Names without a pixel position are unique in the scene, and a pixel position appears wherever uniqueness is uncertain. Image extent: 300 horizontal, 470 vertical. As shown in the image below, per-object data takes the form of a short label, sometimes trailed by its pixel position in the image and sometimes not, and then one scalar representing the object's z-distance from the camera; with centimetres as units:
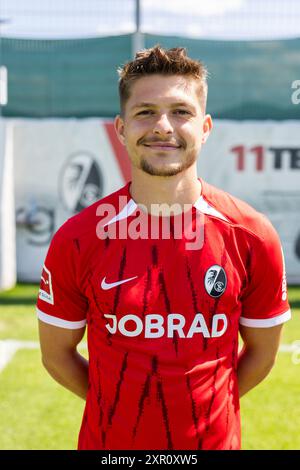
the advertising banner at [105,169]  875
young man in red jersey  192
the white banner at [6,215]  825
